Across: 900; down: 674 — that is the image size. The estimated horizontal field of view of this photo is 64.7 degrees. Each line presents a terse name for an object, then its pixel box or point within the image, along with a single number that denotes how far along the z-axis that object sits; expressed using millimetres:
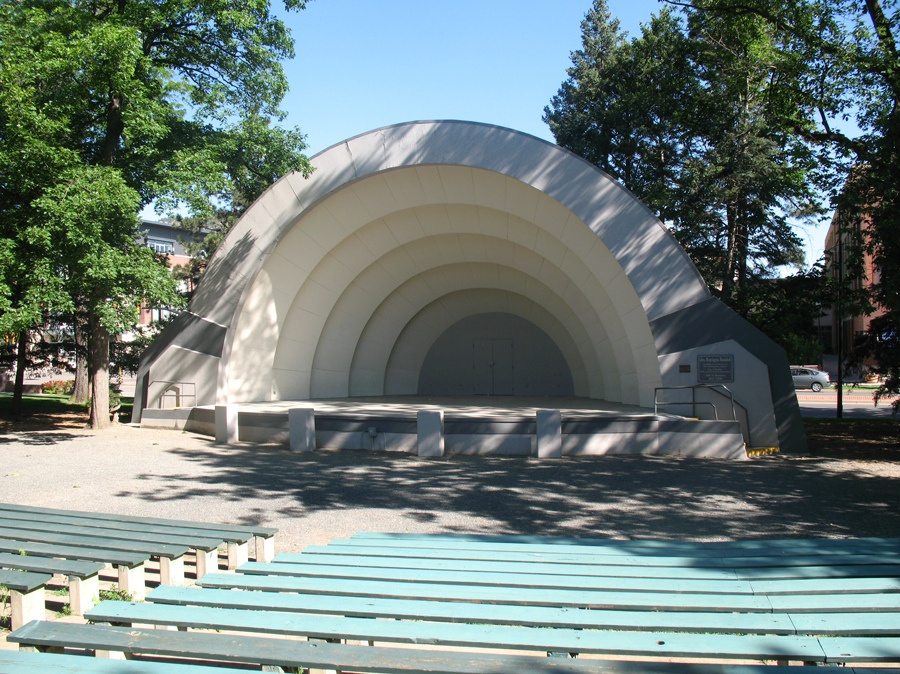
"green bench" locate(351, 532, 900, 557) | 4855
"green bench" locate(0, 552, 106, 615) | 4574
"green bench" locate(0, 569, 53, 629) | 4293
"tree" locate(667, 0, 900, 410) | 14242
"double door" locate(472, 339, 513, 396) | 28047
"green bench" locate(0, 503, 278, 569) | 5652
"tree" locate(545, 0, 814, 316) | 18078
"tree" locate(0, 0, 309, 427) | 13430
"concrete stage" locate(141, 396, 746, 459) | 13906
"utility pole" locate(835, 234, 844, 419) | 20359
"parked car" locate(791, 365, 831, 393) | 44034
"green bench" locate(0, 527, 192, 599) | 4977
